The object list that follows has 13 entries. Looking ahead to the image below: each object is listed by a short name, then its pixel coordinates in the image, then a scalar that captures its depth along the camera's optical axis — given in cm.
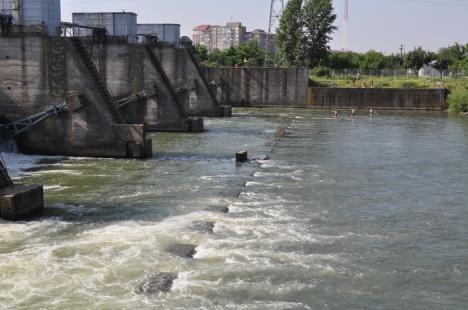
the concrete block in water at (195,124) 4081
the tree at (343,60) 9438
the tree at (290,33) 8438
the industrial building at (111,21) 4788
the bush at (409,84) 6889
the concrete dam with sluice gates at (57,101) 2882
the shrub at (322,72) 8062
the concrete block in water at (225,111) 5419
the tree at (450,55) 10325
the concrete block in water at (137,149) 2869
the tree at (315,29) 8450
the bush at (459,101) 5944
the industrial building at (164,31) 6122
